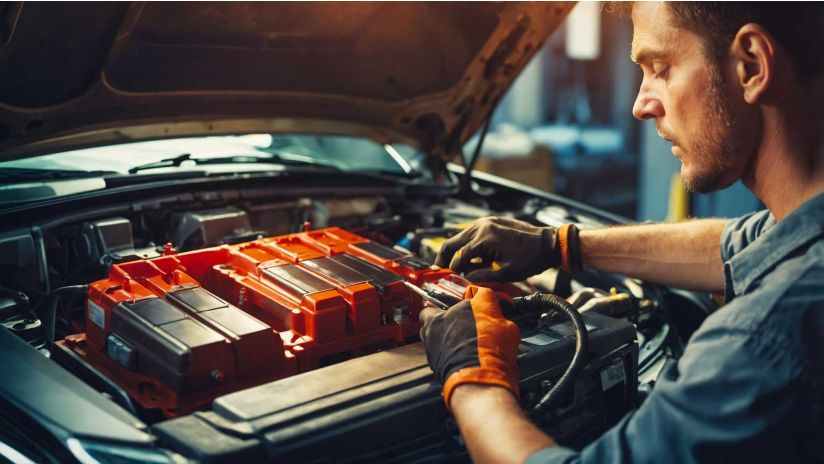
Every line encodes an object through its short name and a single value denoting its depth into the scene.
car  1.37
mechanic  1.18
